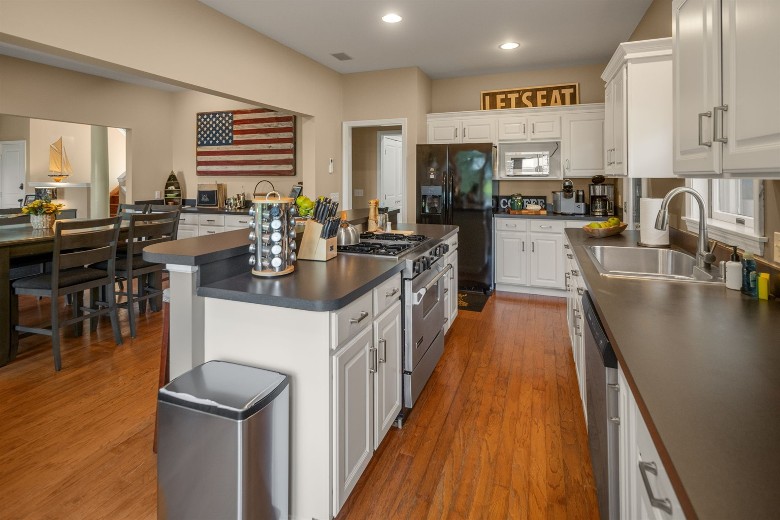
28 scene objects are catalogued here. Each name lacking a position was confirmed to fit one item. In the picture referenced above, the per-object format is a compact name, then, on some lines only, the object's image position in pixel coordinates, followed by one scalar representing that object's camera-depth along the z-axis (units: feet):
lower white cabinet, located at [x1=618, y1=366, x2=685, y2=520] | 2.68
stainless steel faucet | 7.00
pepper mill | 11.78
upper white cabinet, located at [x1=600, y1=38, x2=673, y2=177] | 9.41
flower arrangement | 13.00
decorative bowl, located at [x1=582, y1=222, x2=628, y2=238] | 11.21
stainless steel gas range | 8.06
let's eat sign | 18.06
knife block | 7.75
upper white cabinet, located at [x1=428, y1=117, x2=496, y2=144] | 18.71
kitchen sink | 8.37
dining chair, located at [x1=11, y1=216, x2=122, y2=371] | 10.37
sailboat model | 27.20
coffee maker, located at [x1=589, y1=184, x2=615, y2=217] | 17.16
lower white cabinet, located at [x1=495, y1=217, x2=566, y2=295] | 17.20
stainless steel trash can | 4.70
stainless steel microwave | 18.63
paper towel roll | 9.74
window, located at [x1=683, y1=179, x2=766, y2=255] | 6.38
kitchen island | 5.35
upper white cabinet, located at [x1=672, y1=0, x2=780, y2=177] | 3.53
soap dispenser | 5.91
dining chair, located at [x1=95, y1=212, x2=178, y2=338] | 12.59
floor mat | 16.11
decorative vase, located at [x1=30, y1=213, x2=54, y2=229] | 13.07
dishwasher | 4.38
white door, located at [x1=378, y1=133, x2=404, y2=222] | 23.02
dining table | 10.50
